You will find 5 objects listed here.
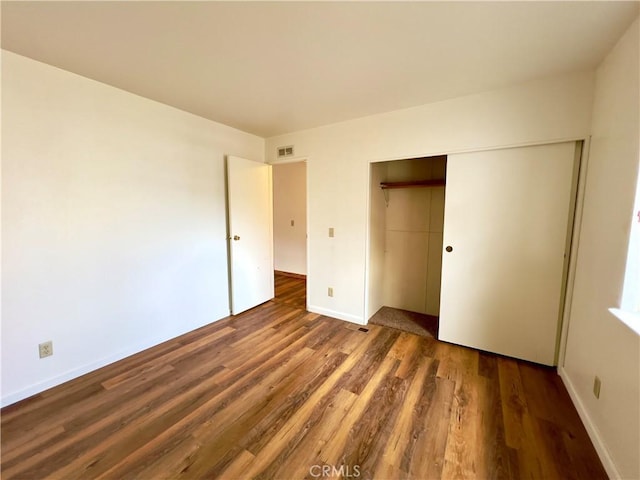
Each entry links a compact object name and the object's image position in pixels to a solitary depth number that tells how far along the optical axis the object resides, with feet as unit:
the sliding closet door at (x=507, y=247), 6.90
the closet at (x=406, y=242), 10.36
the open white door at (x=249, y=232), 10.53
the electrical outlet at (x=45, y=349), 6.27
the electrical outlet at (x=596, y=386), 4.91
